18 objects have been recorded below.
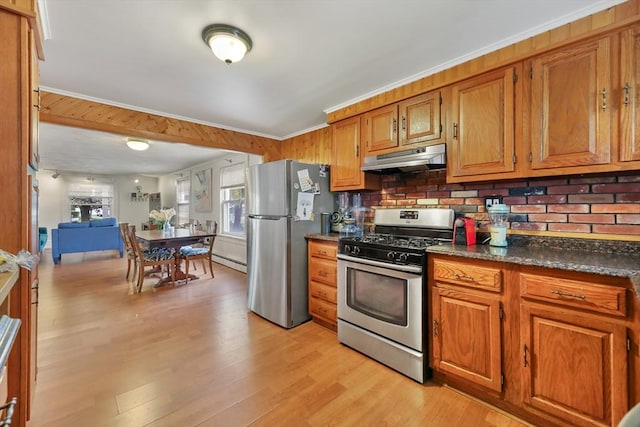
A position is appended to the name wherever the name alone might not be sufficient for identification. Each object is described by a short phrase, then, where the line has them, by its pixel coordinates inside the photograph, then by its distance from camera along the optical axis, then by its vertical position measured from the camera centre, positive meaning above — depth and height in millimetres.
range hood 2139 +443
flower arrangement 5020 -20
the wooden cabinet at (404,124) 2209 +782
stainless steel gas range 1903 -580
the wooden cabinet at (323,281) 2670 -689
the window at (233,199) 5434 +314
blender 1921 -86
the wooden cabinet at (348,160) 2754 +561
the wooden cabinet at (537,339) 1267 -682
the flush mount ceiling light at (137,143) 4398 +1151
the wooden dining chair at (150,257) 3976 -656
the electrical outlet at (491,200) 2100 +101
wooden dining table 3971 -385
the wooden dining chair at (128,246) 4495 -535
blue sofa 5855 -528
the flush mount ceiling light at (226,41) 1719 +1118
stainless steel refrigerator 2785 -166
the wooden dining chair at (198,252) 4418 -640
